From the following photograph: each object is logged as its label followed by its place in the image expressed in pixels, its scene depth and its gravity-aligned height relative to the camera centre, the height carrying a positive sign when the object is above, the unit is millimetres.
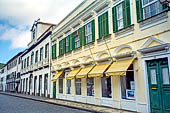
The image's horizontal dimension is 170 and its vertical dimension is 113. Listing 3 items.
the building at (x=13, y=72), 29179 -553
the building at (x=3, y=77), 41872 -2246
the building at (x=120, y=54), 6064 +858
